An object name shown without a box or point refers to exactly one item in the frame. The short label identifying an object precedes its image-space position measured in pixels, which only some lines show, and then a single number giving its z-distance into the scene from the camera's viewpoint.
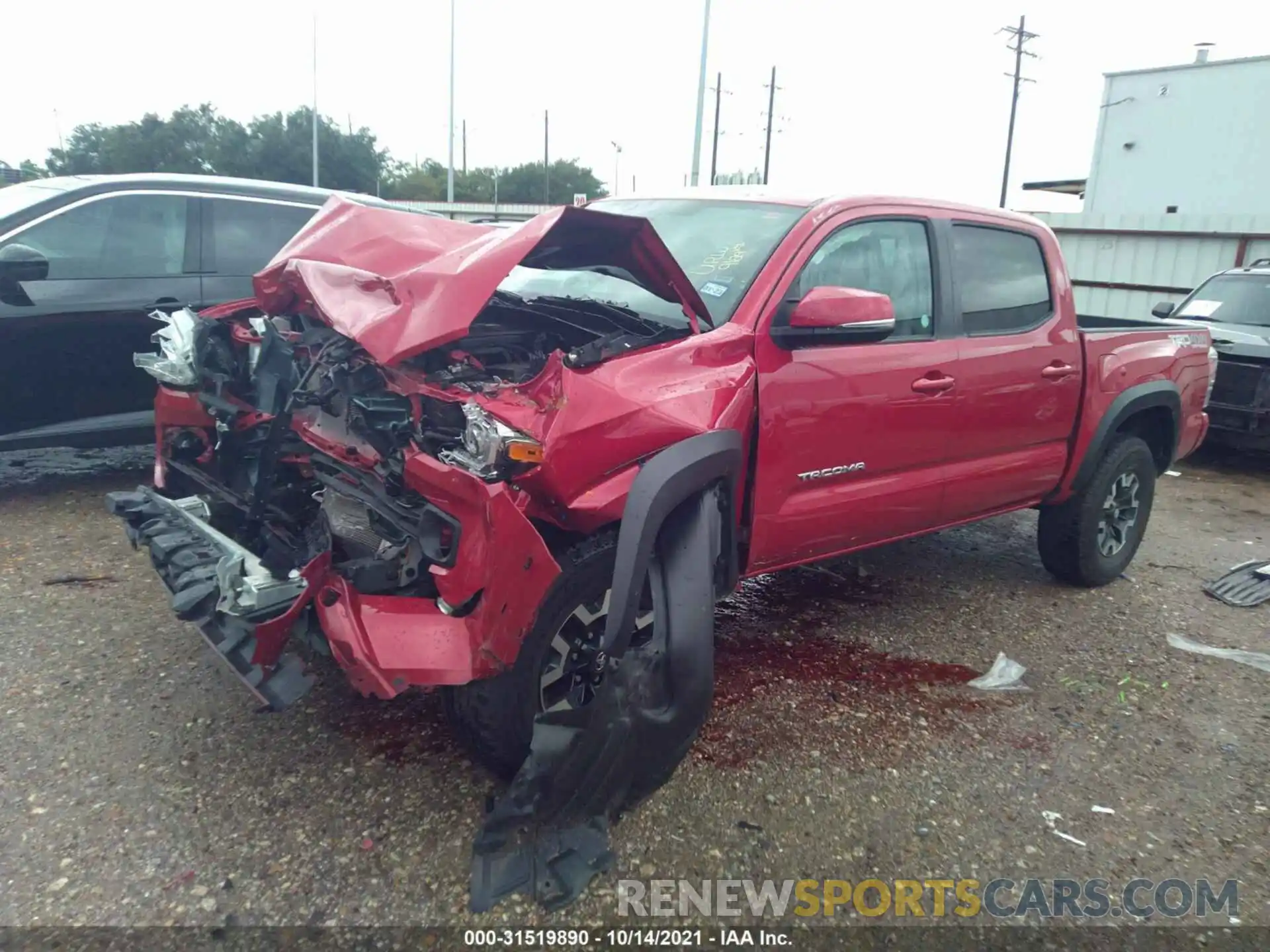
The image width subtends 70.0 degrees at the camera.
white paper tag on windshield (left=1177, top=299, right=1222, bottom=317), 8.62
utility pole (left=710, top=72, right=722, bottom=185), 36.31
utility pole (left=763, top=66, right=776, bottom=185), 39.28
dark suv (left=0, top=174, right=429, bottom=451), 4.74
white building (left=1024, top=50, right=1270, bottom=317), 16.31
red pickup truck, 2.37
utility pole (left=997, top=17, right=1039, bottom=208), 34.56
